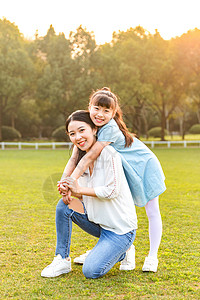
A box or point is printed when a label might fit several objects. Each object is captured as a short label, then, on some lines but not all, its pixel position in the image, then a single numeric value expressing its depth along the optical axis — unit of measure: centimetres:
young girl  342
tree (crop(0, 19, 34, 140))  3092
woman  331
